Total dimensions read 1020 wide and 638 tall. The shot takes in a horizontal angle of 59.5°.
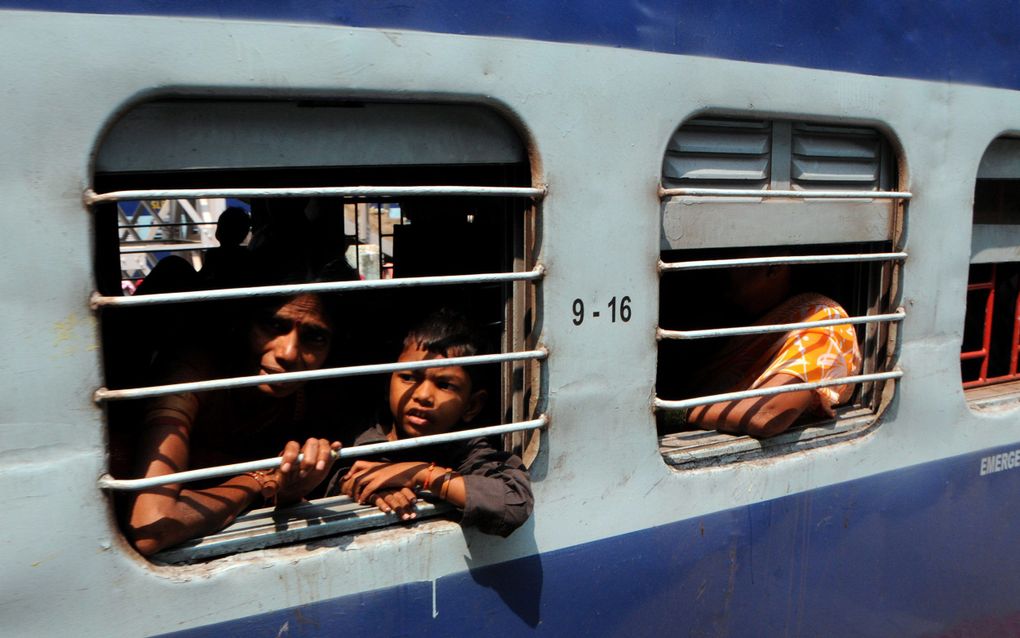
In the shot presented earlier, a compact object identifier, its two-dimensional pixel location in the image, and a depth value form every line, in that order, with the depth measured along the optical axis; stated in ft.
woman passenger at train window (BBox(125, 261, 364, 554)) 5.32
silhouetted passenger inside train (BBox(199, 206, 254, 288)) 6.82
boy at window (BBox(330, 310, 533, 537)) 5.96
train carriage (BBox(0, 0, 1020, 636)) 4.87
